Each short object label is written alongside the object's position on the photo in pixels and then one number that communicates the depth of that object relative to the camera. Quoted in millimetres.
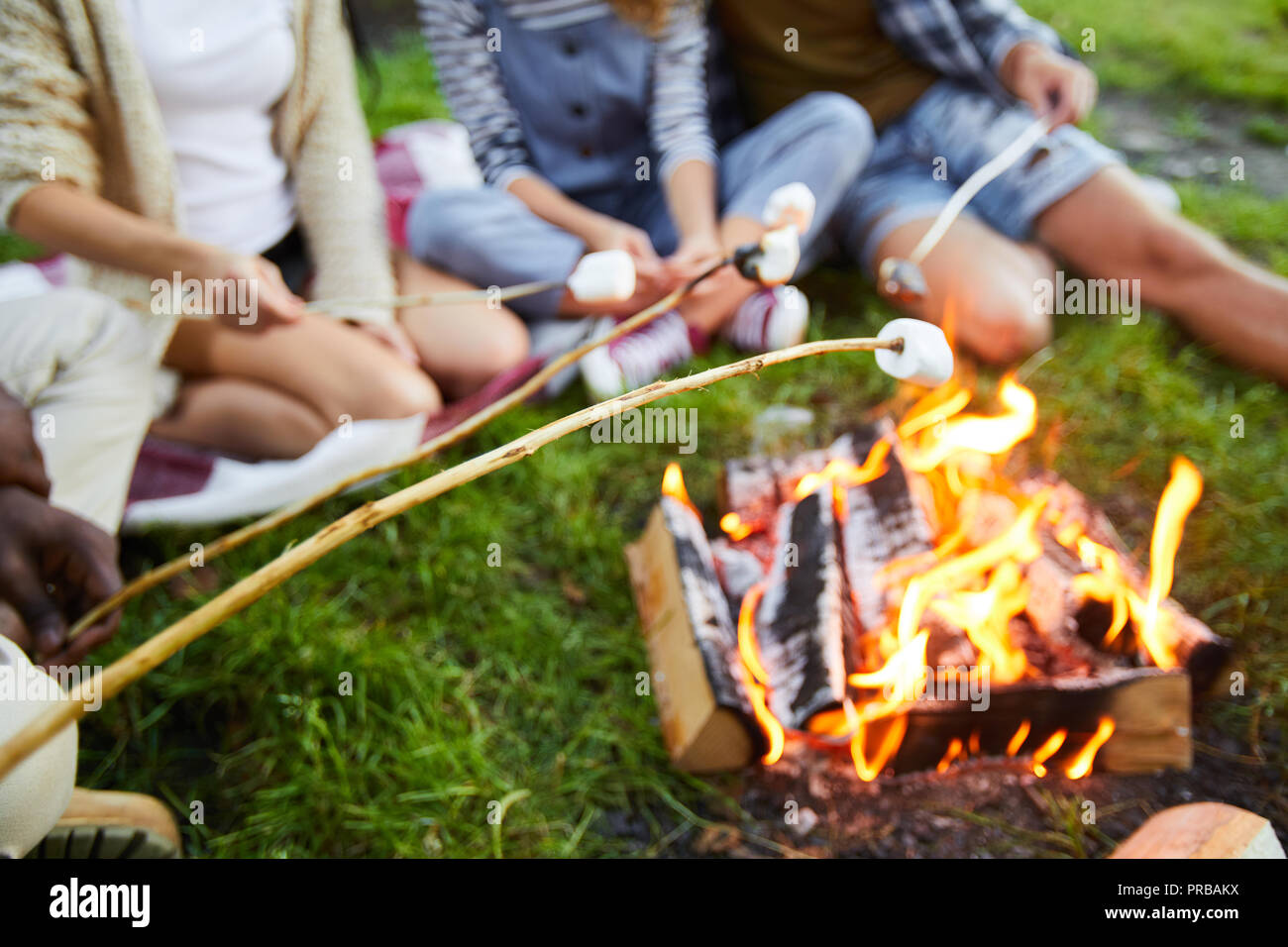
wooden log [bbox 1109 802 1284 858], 1091
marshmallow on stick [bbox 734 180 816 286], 1685
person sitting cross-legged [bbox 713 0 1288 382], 2514
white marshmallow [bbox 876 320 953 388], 984
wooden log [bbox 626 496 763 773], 1491
